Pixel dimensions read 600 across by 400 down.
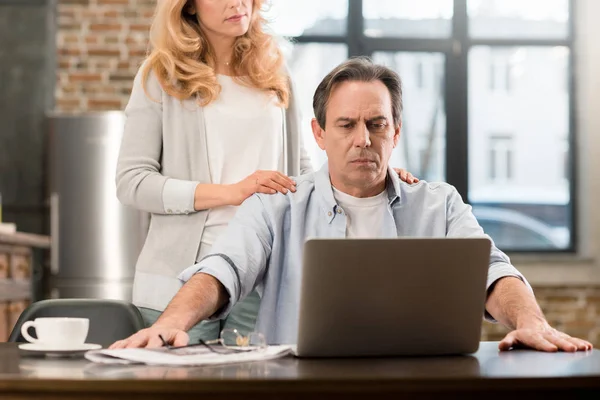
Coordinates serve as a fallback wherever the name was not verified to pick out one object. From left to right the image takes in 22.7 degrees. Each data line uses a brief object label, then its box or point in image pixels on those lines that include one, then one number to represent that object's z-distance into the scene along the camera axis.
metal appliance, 7.49
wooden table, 2.17
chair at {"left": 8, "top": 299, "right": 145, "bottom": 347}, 3.20
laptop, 2.44
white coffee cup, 2.60
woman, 3.34
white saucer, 2.52
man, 3.14
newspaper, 2.37
